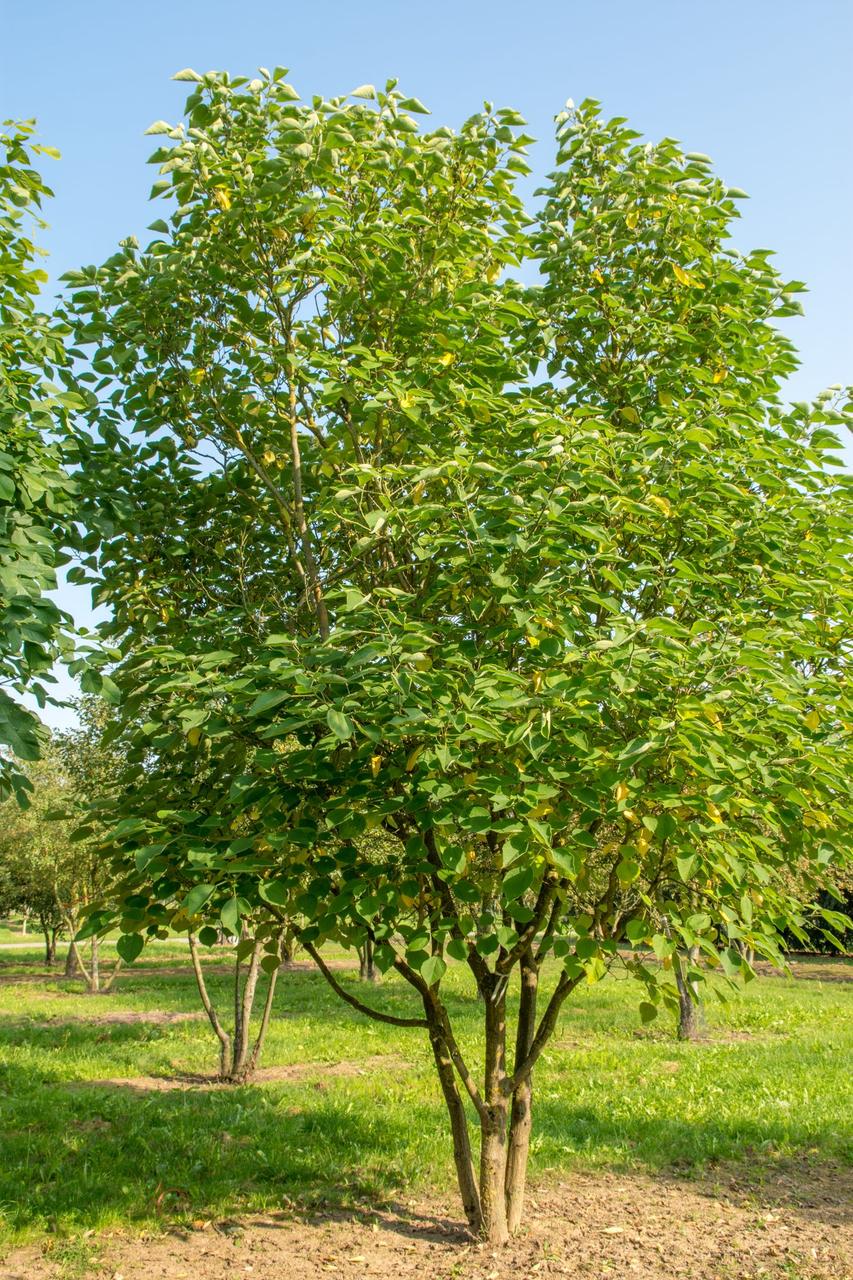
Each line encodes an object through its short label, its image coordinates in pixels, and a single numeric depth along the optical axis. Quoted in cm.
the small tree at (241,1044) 1091
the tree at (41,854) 2325
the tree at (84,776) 1500
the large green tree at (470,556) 411
